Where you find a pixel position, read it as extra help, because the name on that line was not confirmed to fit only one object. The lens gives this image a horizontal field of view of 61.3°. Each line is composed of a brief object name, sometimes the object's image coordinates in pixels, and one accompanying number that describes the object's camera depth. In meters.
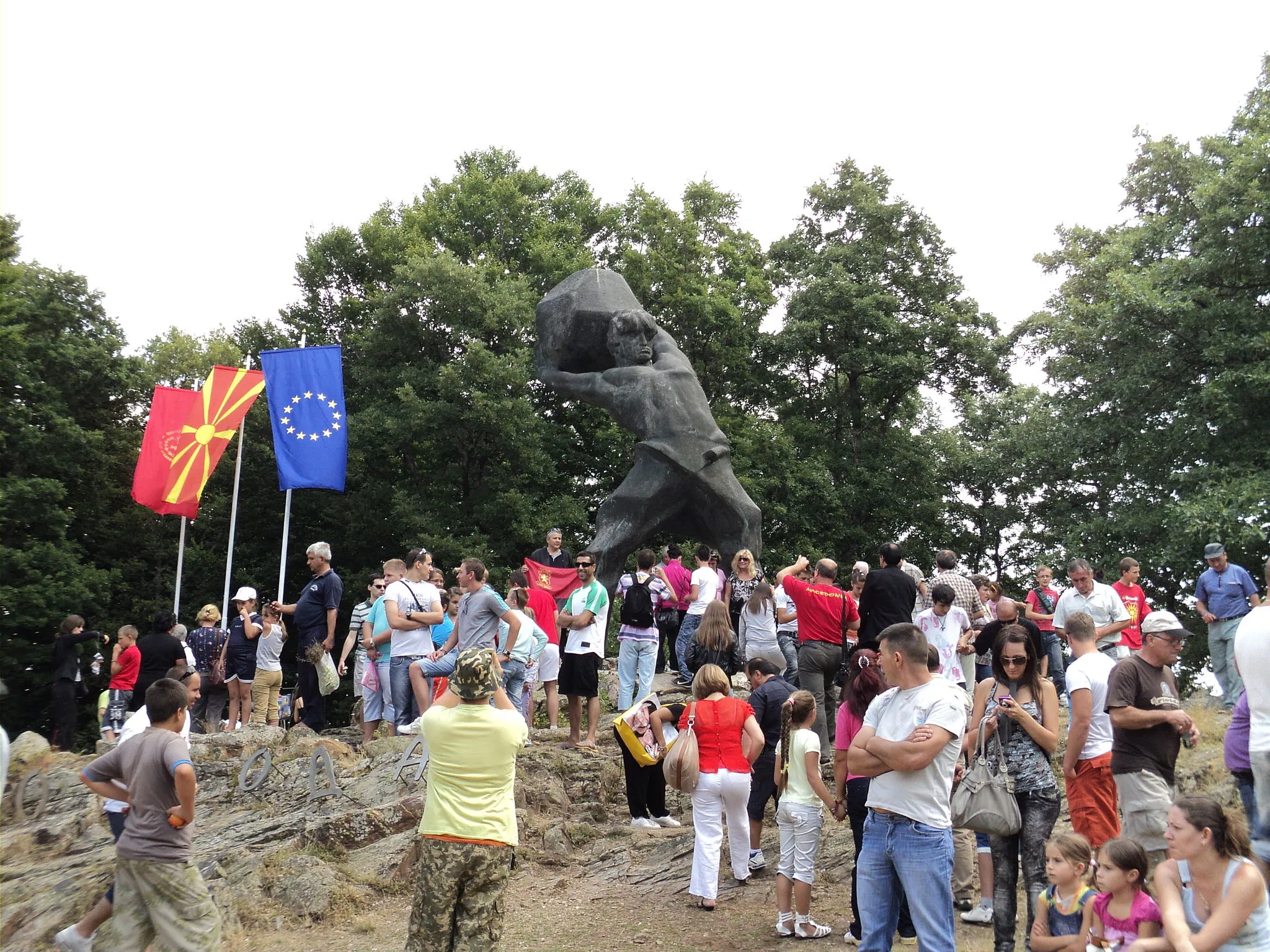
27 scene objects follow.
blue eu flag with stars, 17.72
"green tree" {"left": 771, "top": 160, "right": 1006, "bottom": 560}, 25.41
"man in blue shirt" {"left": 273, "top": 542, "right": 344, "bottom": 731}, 10.20
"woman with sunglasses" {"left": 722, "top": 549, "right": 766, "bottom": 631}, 10.25
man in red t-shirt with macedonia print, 8.48
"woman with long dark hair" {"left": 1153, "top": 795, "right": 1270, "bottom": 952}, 3.97
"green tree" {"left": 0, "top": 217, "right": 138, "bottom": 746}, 23.48
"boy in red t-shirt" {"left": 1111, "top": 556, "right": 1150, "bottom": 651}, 9.99
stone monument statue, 13.62
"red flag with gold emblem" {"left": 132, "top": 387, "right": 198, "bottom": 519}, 18.59
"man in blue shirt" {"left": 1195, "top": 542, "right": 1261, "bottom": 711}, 9.96
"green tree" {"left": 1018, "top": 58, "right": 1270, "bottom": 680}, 17.77
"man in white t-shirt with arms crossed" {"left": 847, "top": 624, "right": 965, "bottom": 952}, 4.34
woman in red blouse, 6.75
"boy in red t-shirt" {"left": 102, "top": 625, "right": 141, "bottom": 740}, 11.61
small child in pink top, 4.24
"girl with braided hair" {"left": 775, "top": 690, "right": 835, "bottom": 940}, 6.27
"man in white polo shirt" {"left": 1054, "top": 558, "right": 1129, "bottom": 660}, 8.76
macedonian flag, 18.52
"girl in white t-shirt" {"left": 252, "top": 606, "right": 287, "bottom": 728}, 11.45
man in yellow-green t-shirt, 4.78
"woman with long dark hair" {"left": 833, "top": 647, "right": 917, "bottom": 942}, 6.02
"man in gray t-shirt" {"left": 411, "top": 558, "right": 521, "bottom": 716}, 8.41
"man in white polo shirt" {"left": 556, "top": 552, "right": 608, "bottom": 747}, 9.66
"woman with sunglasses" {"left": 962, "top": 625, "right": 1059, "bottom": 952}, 5.42
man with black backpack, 10.60
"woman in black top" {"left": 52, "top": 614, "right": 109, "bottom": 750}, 12.92
